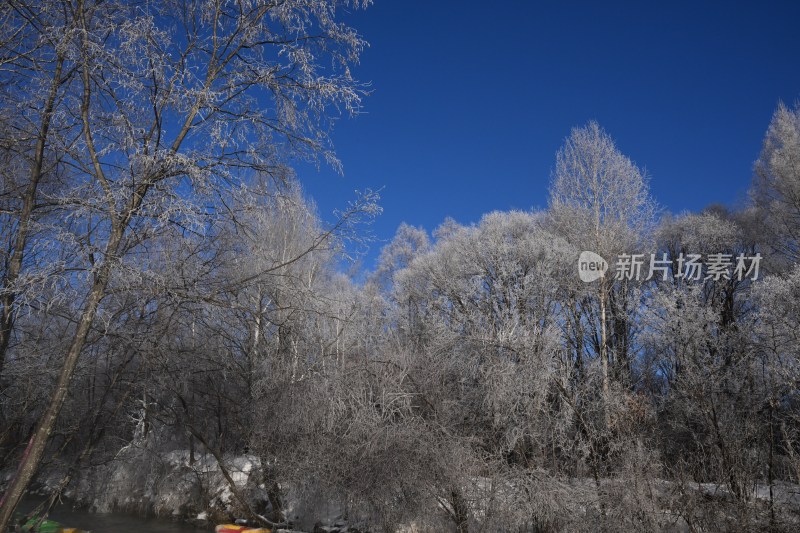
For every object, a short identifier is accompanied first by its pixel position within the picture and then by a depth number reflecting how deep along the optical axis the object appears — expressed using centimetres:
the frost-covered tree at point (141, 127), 405
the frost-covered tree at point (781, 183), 1836
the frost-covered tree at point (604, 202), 1777
